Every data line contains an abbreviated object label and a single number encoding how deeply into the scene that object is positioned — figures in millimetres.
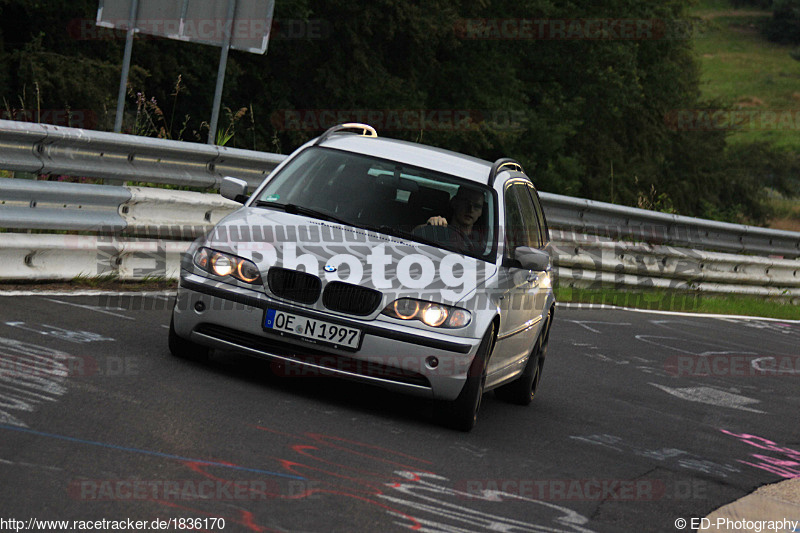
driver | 16203
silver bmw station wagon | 14109
